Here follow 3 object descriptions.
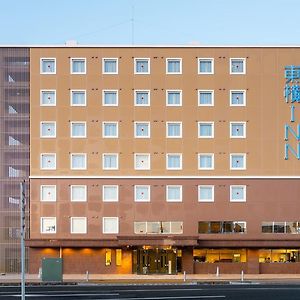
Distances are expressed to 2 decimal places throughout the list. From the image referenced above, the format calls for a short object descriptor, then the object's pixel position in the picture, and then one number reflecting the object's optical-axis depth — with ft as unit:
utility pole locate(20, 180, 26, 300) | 65.04
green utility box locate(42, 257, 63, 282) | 120.81
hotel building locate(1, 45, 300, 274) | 143.55
